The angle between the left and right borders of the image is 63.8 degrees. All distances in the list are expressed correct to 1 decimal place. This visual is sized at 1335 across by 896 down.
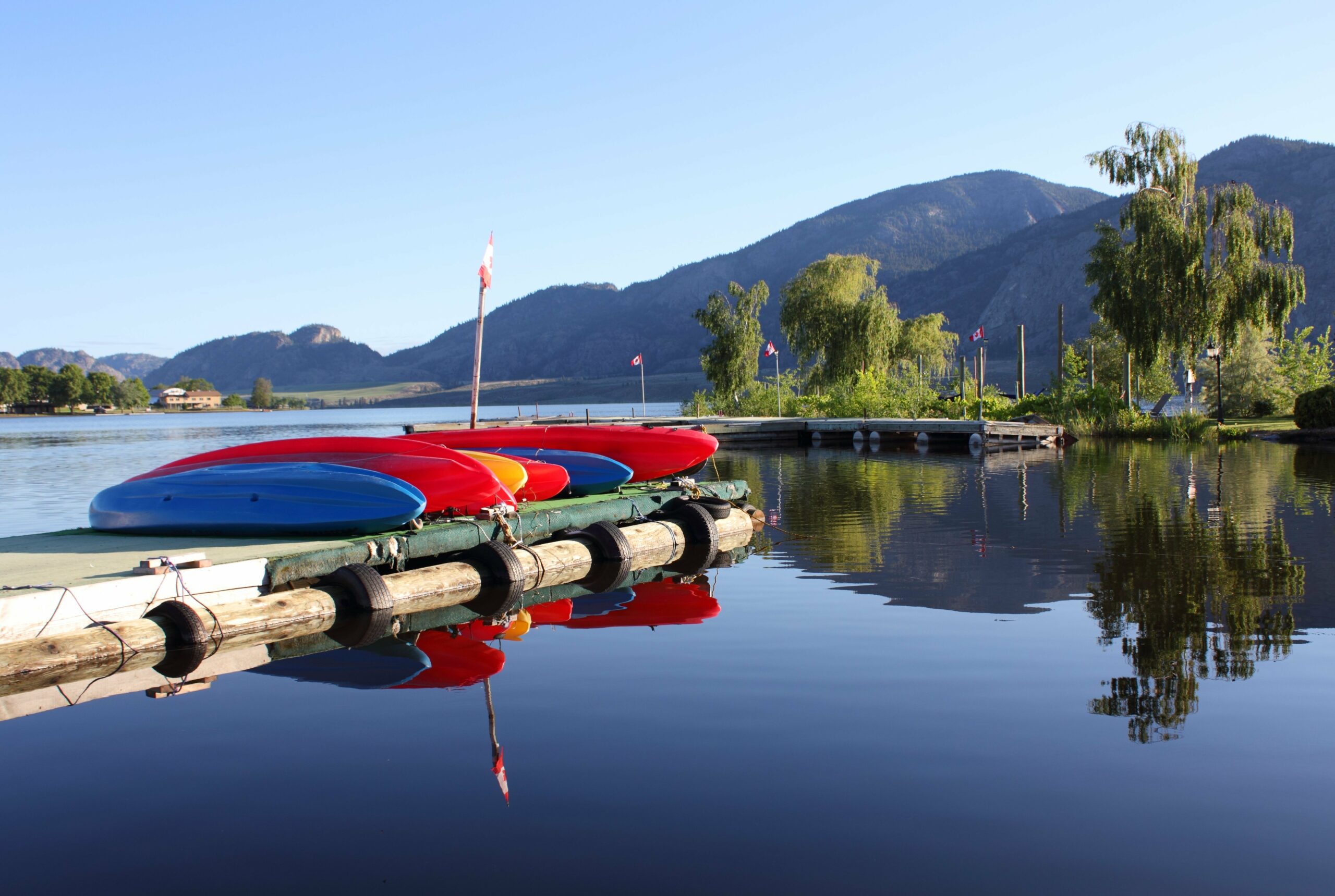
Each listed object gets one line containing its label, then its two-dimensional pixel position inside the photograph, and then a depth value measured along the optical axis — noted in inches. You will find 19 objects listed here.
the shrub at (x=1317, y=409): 1357.0
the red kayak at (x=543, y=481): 606.9
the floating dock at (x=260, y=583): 317.0
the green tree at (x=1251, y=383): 1830.7
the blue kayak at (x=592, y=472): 668.1
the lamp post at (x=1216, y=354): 1512.1
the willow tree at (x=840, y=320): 1966.0
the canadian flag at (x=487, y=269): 742.5
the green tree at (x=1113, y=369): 1769.2
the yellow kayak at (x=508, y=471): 559.5
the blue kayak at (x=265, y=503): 459.2
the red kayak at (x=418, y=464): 511.5
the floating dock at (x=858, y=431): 1450.5
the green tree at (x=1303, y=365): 1792.6
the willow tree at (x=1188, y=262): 1459.2
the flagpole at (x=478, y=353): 722.8
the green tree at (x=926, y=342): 2162.9
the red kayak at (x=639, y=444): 736.3
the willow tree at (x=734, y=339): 2154.3
